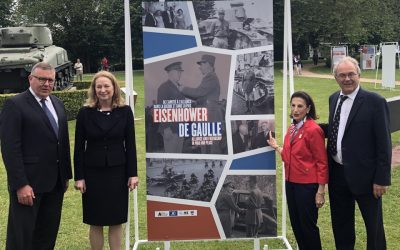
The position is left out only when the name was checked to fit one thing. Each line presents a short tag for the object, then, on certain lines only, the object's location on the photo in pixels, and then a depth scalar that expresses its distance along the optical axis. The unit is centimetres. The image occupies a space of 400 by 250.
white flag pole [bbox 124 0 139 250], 442
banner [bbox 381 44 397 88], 1891
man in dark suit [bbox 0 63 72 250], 373
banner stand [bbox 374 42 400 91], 2006
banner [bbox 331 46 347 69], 3055
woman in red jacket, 404
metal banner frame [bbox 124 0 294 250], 445
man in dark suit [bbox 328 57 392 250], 379
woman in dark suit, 404
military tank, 1670
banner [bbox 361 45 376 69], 3187
